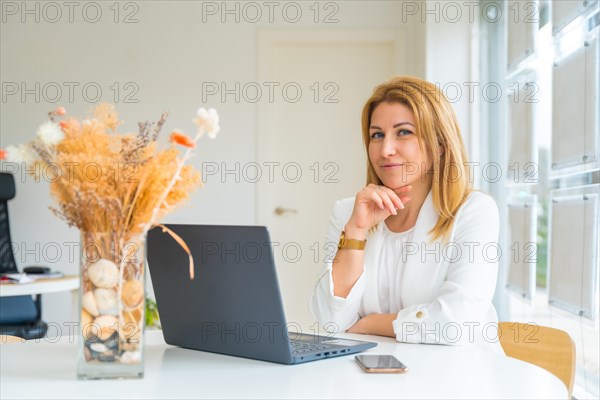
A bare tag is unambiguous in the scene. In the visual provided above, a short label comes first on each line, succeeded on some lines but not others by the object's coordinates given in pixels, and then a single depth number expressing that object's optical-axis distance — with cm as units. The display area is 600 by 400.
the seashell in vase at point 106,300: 113
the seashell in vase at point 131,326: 114
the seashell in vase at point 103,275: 113
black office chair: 382
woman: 170
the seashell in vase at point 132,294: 114
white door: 502
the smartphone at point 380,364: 121
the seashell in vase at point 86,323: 113
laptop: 127
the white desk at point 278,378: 109
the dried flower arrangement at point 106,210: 113
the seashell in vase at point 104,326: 113
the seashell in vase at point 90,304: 113
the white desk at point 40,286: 329
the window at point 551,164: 260
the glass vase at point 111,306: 113
